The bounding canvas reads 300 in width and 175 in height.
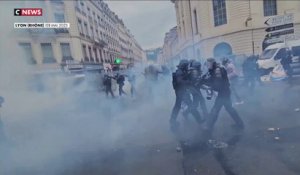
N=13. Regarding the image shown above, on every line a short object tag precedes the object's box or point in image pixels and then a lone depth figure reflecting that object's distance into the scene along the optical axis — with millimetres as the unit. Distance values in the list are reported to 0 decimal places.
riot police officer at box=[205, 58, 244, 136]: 4395
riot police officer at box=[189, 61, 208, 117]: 5066
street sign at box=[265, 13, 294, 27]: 9031
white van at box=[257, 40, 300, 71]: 11414
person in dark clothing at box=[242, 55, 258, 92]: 8242
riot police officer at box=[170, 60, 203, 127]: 4957
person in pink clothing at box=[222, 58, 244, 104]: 7326
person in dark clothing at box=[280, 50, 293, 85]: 9195
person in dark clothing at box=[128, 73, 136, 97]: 11328
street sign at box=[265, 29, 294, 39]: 9102
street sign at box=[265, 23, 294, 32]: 9012
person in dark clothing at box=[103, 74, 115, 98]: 10906
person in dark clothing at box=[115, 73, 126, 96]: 10766
